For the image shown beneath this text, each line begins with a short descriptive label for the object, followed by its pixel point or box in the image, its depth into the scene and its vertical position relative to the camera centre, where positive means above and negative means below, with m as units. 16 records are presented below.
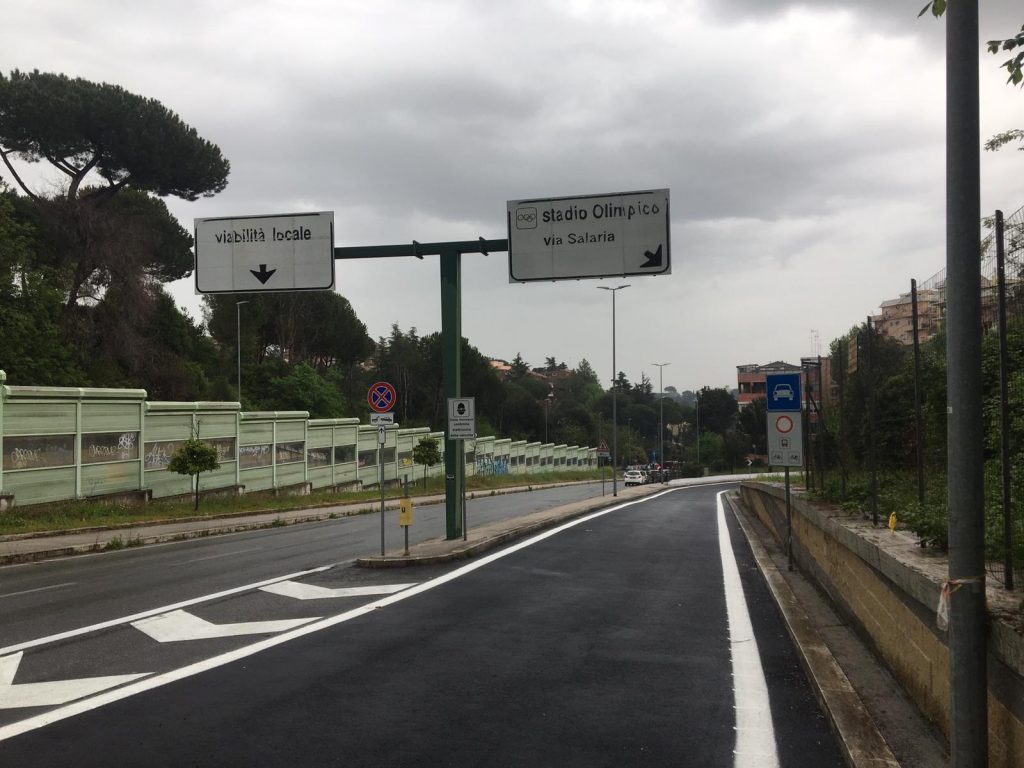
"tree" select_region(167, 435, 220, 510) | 29.33 -1.34
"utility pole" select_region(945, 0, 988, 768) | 4.66 +0.14
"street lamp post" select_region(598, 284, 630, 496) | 47.61 -1.54
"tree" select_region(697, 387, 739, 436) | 145.50 +1.12
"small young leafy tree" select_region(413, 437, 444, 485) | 51.62 -1.98
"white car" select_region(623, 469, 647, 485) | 77.21 -5.26
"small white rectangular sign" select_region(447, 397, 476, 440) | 17.25 -0.06
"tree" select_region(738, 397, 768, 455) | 91.89 -0.96
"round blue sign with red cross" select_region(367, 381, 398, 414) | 15.91 +0.33
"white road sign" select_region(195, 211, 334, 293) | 18.08 +3.28
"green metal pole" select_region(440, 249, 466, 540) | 17.88 +1.38
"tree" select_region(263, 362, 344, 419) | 74.31 +1.82
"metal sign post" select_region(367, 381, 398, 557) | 15.92 +0.24
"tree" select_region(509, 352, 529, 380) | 190.88 +10.38
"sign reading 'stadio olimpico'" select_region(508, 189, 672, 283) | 16.92 +3.36
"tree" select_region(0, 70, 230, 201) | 47.03 +15.26
